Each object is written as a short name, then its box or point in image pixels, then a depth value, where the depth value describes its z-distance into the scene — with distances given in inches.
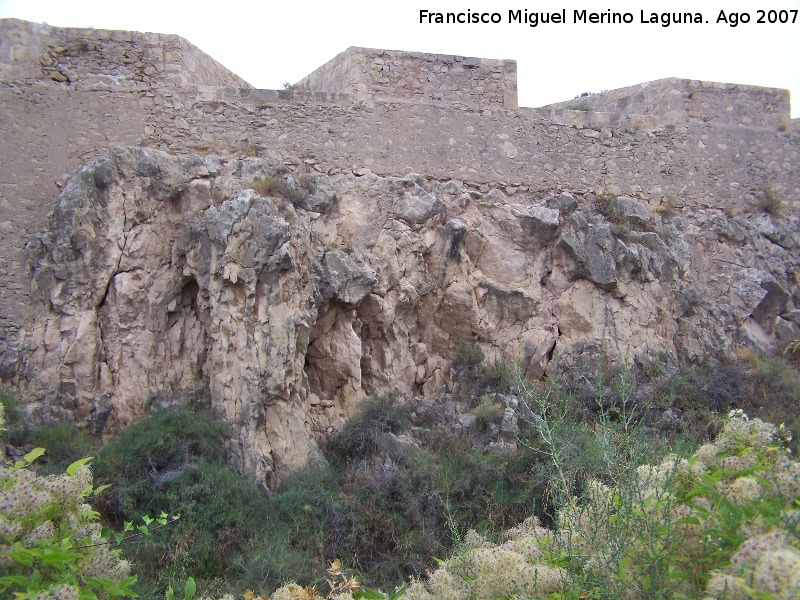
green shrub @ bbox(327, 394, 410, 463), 300.8
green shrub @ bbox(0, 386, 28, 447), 271.9
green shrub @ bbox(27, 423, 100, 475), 267.9
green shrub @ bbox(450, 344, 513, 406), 327.9
